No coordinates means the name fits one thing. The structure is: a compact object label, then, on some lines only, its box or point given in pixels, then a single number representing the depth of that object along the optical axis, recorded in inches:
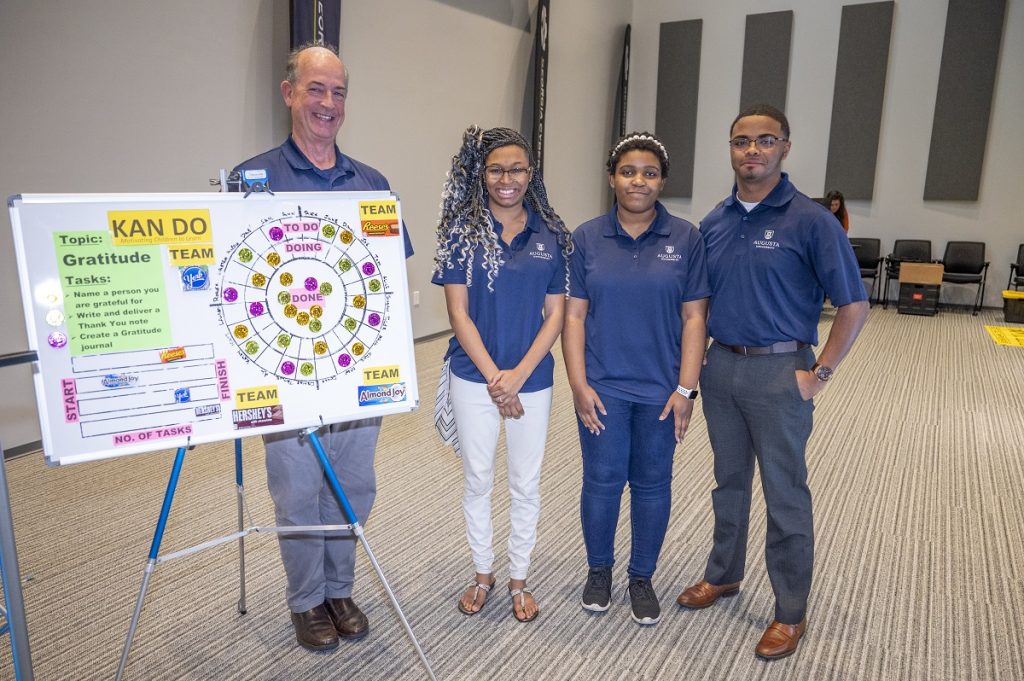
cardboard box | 310.0
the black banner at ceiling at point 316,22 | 168.9
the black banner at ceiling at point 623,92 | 375.9
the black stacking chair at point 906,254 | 328.2
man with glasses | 74.4
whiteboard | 56.3
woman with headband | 78.8
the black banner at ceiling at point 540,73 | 286.8
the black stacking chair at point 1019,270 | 310.7
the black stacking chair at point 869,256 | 332.5
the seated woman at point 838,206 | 300.8
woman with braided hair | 78.7
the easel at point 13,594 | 54.6
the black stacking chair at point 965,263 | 315.9
